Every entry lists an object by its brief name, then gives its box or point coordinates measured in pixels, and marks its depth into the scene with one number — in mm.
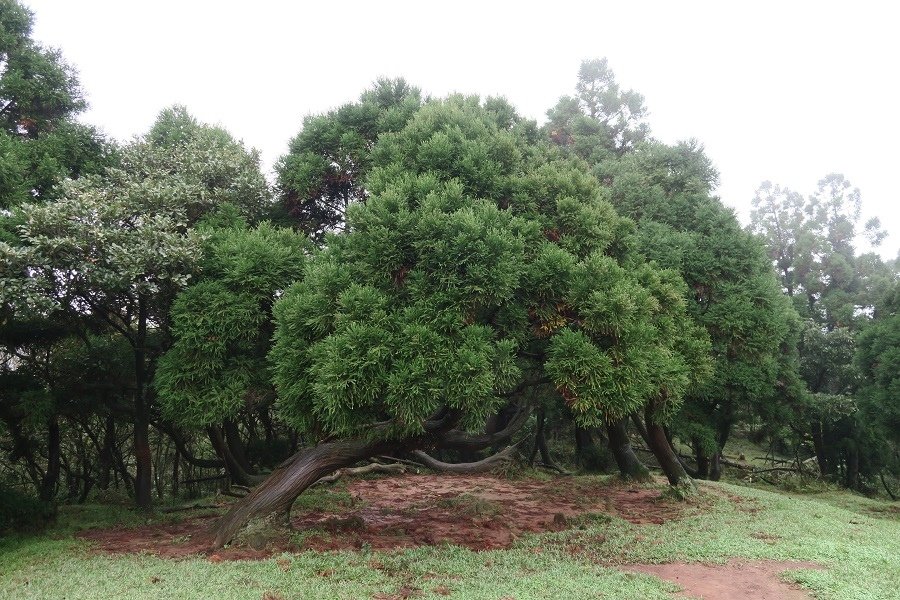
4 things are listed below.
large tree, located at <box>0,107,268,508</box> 7410
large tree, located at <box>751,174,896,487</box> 19047
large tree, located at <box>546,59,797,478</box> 11336
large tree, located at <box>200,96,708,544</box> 6258
